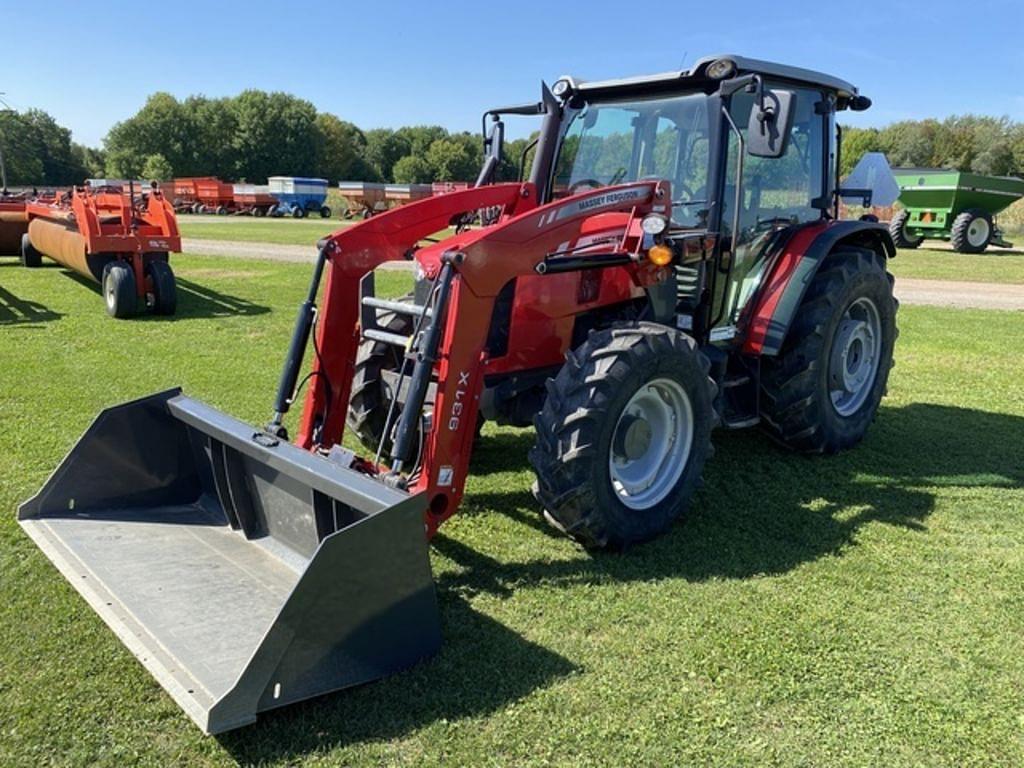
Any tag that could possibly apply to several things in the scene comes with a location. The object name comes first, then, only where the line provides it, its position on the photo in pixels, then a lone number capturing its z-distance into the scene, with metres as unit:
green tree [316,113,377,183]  82.19
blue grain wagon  45.16
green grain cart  21.00
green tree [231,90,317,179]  75.12
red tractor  2.76
